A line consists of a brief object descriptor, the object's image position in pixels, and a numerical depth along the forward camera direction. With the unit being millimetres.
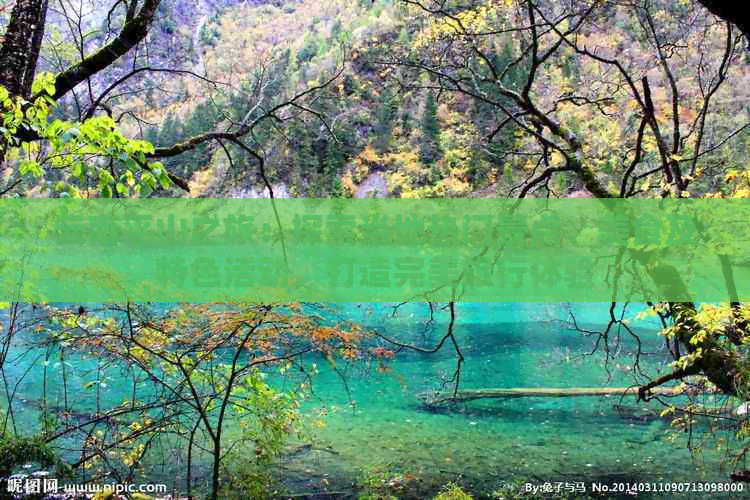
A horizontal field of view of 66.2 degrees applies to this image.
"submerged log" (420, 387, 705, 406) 8312
